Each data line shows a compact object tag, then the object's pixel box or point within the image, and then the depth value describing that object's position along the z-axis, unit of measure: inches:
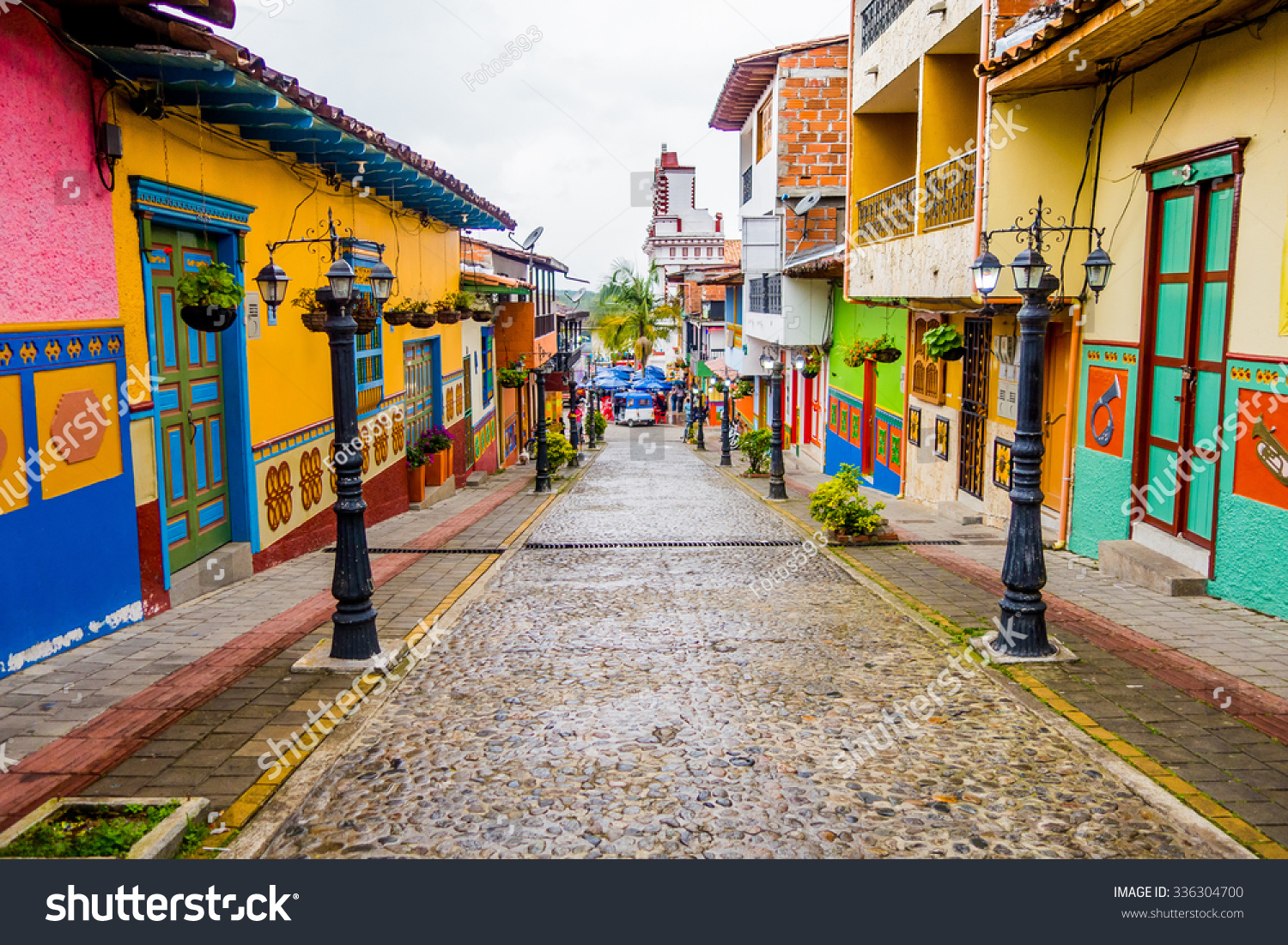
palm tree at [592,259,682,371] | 2396.7
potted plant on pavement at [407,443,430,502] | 664.4
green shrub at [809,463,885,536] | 454.6
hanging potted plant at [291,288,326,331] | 440.1
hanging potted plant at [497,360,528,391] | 1051.3
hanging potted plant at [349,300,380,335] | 461.4
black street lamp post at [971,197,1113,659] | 260.1
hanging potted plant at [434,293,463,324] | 641.6
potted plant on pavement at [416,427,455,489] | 691.4
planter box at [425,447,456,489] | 711.7
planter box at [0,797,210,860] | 157.3
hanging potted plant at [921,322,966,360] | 459.8
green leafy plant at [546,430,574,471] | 908.0
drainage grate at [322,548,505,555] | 450.9
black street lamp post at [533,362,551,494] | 798.5
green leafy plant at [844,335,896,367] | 631.2
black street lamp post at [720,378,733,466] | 1100.5
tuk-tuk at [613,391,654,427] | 2156.7
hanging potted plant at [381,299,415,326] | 583.8
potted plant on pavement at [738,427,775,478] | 858.1
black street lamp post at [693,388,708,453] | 1369.3
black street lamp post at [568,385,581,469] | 1286.0
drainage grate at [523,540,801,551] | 471.2
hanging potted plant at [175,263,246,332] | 310.5
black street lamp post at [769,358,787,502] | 692.7
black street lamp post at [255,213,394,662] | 253.9
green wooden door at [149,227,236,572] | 332.2
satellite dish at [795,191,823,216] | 854.5
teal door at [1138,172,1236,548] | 319.9
